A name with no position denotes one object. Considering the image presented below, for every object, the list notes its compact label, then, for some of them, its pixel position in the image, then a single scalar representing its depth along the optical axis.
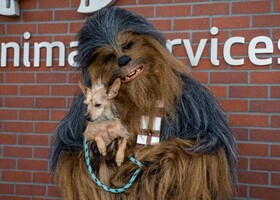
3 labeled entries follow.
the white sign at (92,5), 2.40
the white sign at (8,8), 2.56
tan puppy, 1.45
